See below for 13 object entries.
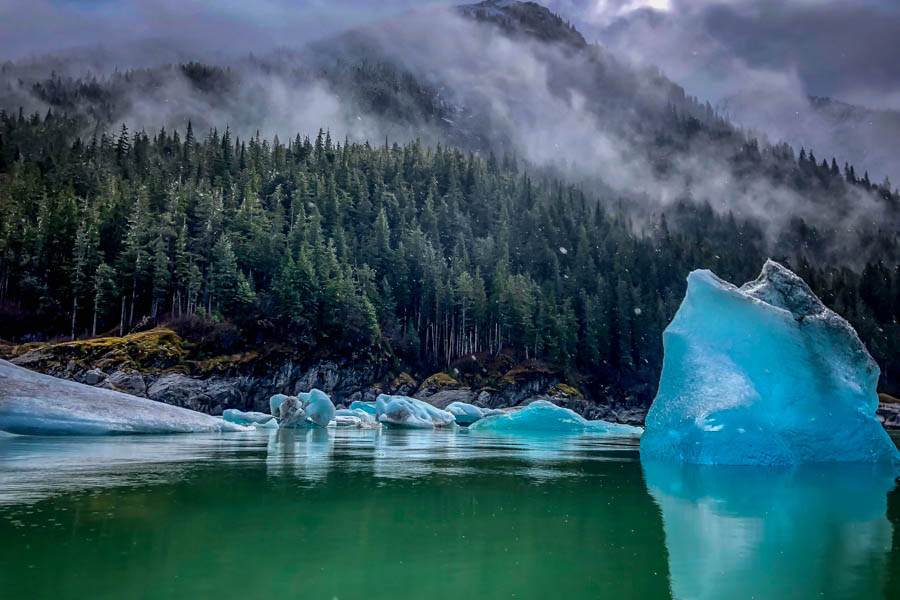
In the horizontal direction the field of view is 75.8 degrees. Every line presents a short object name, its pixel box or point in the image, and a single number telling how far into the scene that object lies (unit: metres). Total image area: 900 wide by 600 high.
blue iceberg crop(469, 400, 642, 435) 49.97
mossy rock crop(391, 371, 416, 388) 81.00
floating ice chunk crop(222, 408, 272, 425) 51.35
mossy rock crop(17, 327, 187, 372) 54.88
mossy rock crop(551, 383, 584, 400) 87.21
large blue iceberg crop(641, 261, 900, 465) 20.47
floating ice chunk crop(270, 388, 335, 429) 46.88
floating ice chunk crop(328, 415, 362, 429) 52.06
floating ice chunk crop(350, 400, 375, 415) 62.59
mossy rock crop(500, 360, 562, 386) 86.81
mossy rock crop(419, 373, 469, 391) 81.44
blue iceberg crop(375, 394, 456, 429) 52.00
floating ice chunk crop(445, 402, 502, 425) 67.12
